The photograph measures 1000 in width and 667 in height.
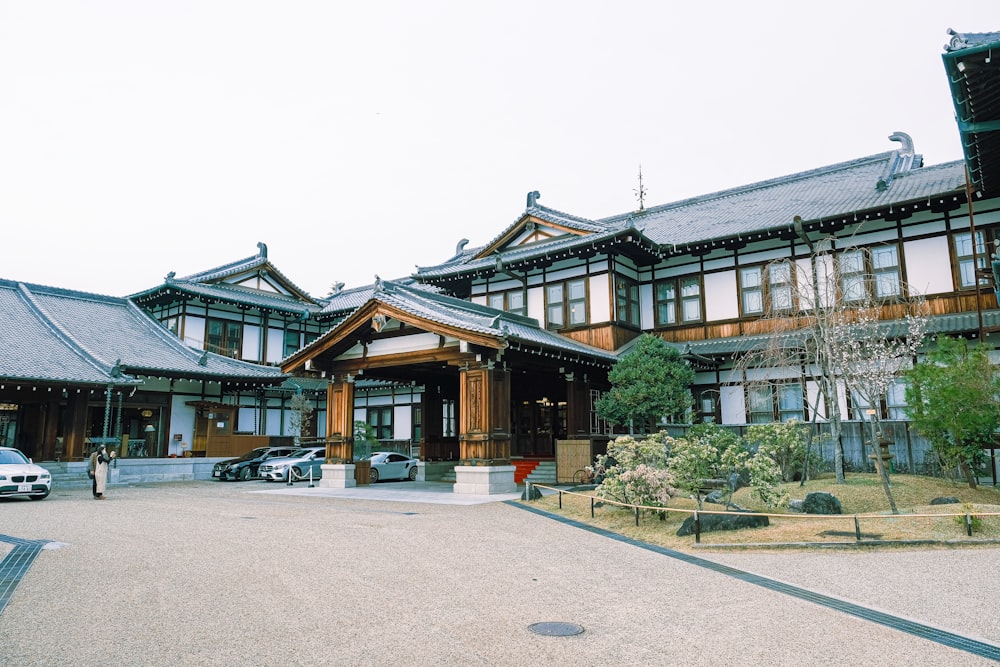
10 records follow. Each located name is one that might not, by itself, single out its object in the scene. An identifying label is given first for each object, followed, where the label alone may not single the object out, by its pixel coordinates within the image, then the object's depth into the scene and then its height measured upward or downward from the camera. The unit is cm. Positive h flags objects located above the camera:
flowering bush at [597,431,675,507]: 1309 -84
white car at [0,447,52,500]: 1759 -101
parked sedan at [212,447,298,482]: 2806 -119
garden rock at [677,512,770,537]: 1105 -149
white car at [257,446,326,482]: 2633 -121
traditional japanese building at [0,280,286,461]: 2544 +240
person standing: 1900 -96
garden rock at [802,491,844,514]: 1227 -134
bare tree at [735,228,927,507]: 1530 +260
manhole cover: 597 -174
